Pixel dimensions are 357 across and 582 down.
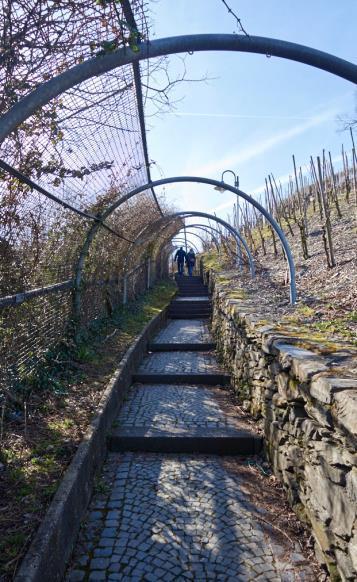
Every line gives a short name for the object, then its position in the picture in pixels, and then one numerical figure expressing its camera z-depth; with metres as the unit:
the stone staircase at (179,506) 2.30
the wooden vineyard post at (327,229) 7.16
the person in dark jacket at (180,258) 21.10
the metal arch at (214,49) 2.19
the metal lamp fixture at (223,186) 7.26
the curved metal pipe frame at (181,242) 25.04
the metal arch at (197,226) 16.06
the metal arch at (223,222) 9.19
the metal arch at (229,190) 5.45
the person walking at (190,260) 21.98
